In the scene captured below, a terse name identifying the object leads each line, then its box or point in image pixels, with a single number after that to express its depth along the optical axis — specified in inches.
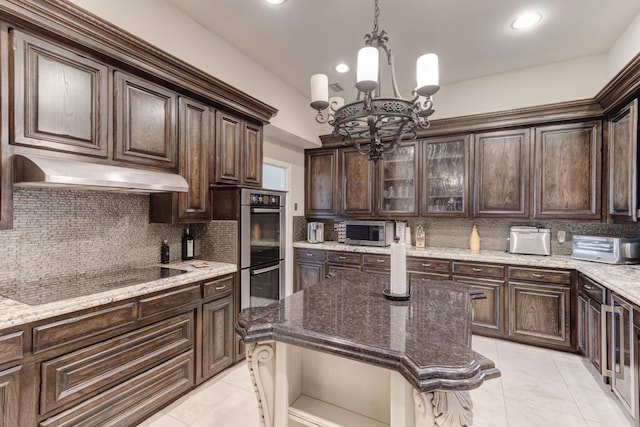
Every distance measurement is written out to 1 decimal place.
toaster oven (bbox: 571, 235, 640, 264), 108.6
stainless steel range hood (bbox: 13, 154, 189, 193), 63.7
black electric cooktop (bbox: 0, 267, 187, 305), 66.4
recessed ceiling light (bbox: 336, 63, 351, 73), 133.0
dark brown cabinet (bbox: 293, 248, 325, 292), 170.1
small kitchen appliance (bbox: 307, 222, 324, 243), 180.4
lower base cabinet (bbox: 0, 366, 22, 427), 55.5
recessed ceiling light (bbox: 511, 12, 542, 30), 99.3
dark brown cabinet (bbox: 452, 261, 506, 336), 128.6
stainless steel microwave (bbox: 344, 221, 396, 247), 163.0
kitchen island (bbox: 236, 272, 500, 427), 40.2
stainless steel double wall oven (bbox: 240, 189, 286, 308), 110.5
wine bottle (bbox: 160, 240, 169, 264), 108.1
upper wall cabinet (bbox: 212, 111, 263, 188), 114.3
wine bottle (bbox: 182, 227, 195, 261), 115.0
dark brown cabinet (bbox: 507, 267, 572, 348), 117.5
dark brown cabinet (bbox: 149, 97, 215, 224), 100.5
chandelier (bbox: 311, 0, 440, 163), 59.2
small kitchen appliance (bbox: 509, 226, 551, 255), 131.1
